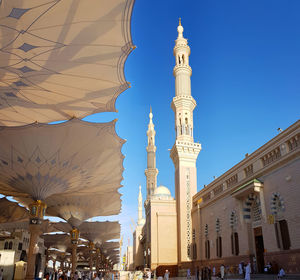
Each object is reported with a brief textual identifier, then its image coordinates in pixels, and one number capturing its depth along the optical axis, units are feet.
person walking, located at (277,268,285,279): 46.96
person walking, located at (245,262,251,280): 47.73
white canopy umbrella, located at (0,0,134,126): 27.61
